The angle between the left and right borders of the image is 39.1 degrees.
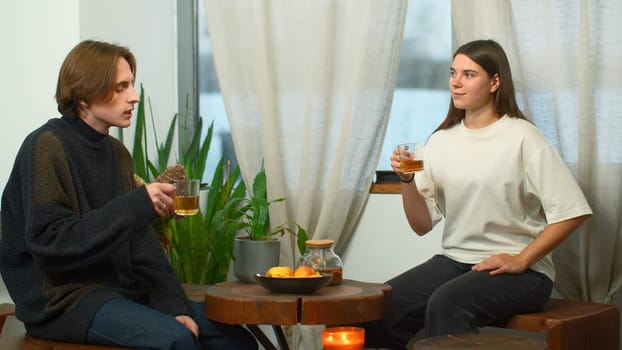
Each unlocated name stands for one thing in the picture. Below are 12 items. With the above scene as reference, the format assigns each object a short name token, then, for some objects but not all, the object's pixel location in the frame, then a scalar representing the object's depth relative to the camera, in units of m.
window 3.66
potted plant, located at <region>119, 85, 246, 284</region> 3.79
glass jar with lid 2.80
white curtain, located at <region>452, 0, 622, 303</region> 3.13
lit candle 2.31
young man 2.29
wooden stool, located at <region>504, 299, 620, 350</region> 2.74
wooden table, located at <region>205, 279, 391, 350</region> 2.50
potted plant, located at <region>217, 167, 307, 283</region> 3.58
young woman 2.83
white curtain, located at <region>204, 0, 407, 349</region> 3.60
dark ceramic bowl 2.55
